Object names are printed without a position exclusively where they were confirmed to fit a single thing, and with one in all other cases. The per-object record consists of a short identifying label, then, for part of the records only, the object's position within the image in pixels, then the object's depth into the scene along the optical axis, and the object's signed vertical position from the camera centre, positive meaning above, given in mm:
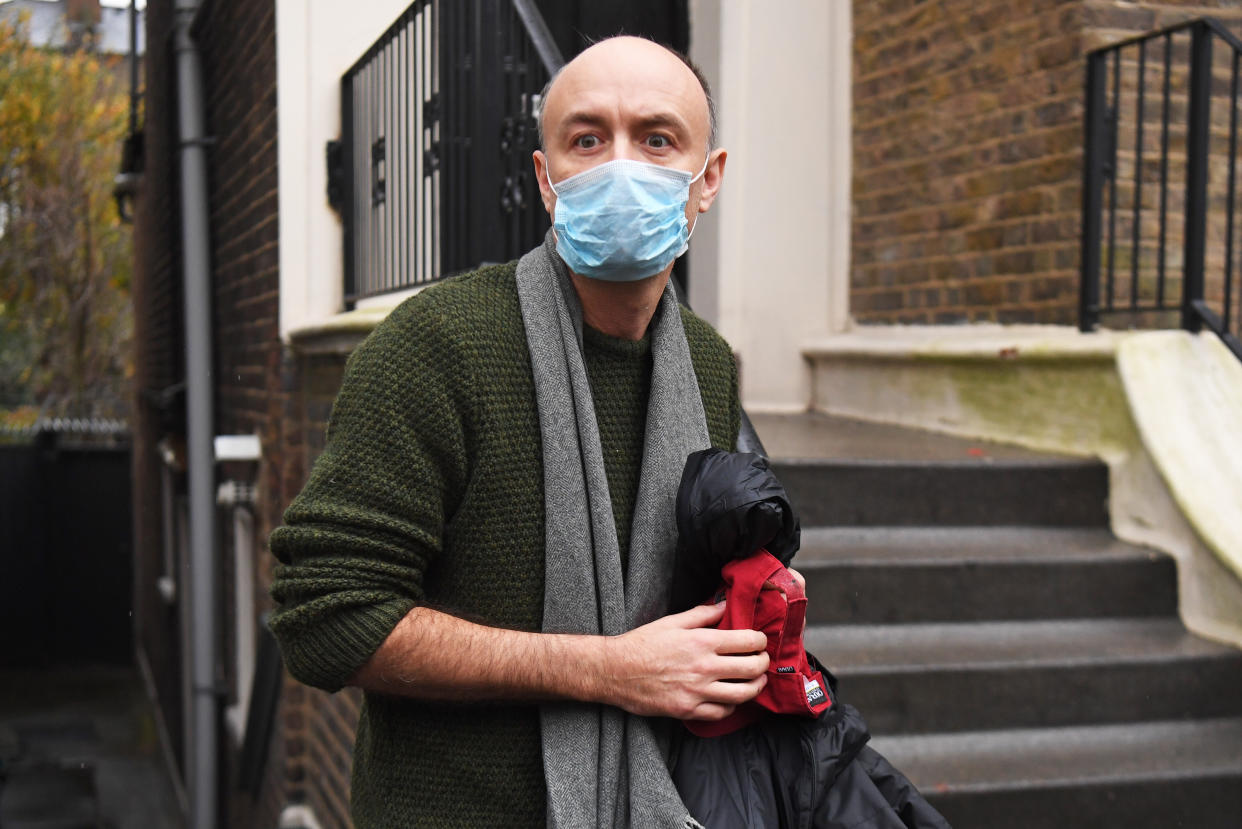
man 1477 -197
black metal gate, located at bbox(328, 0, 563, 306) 3504 +740
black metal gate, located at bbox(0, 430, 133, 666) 16359 -2589
